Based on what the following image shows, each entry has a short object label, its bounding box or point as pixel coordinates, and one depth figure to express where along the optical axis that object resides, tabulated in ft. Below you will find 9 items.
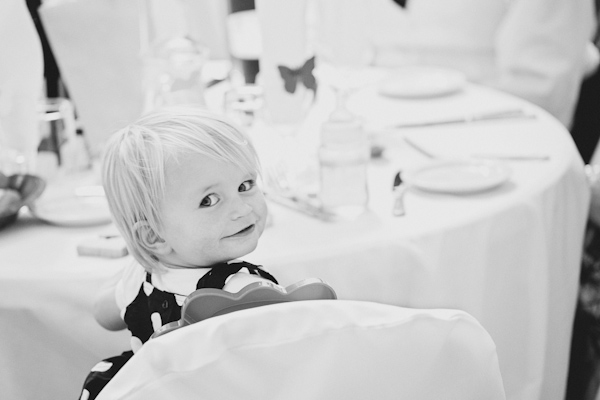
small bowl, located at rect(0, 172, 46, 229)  6.31
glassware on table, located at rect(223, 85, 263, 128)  7.55
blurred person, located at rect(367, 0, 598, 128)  10.76
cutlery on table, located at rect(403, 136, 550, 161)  6.96
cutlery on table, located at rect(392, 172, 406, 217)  6.29
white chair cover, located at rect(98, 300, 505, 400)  3.92
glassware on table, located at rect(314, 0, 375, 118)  9.00
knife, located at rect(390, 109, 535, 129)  7.67
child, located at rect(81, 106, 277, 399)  5.18
